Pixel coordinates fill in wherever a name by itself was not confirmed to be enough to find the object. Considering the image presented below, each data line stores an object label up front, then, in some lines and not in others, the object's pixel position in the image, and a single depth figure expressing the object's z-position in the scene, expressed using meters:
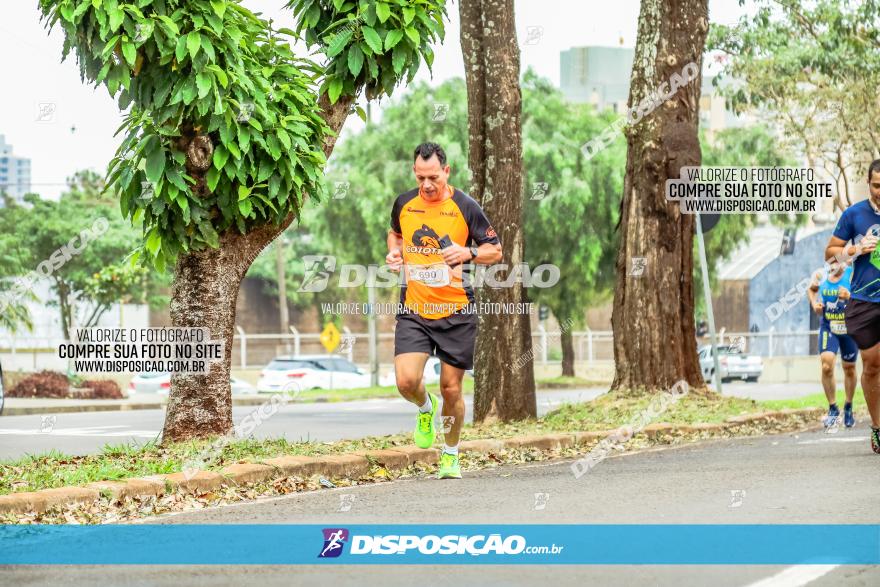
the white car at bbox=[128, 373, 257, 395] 35.72
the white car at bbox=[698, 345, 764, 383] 44.66
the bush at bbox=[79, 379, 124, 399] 35.87
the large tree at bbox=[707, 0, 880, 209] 26.92
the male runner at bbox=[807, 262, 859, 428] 13.66
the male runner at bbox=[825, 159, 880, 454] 9.80
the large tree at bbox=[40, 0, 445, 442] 10.01
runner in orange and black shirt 8.58
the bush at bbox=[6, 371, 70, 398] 34.50
